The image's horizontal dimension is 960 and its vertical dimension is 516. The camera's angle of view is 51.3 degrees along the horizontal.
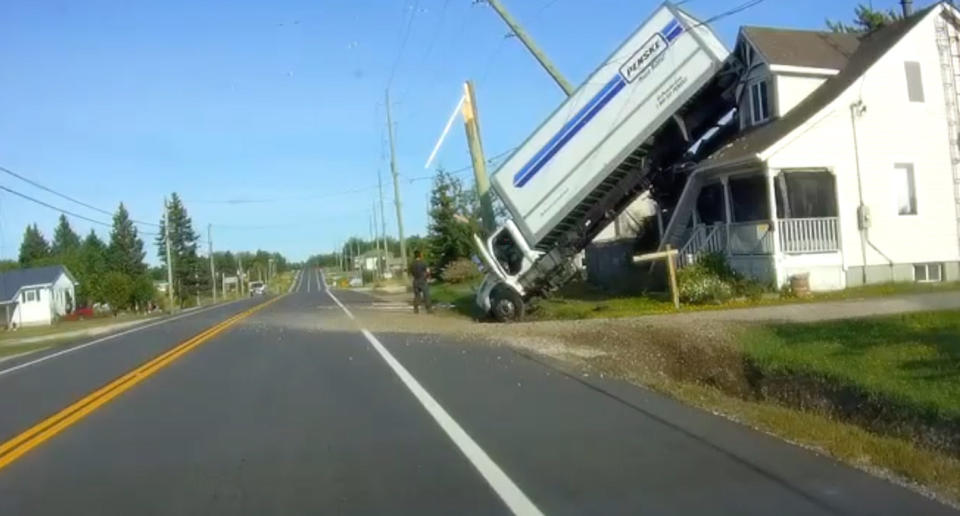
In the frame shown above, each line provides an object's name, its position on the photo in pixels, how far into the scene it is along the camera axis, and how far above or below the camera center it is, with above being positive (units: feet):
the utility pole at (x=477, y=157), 104.99 +12.76
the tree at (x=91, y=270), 291.13 +12.12
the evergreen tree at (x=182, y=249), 385.70 +19.60
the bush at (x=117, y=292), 256.93 +2.37
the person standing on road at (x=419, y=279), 105.29 +0.05
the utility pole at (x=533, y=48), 99.25 +22.56
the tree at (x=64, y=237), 543.80 +38.15
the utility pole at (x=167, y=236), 235.03 +15.28
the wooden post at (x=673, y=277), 79.00 -1.29
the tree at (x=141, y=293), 265.52 +1.85
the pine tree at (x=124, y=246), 385.09 +21.87
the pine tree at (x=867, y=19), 160.50 +37.64
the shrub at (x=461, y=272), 189.67 +0.90
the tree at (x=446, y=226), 207.00 +10.86
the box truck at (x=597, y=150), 82.69 +9.99
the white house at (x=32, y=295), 260.01 +3.44
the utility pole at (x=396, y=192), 204.85 +18.27
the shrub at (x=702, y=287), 80.69 -2.28
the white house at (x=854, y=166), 83.97 +7.25
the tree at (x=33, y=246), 481.05 +30.23
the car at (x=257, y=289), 394.11 +1.06
